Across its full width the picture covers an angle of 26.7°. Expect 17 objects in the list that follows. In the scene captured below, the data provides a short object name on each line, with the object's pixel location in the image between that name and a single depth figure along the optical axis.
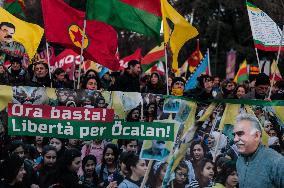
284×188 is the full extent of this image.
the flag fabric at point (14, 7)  10.58
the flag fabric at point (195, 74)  10.55
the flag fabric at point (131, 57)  14.16
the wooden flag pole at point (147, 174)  6.52
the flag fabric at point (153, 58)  13.41
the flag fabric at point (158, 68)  15.18
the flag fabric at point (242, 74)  14.94
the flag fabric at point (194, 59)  14.98
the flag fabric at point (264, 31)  8.83
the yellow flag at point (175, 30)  7.40
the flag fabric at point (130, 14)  7.03
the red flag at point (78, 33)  7.19
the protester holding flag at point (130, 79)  8.86
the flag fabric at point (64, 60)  13.22
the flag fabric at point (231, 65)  22.38
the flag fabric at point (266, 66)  15.27
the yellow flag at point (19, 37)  8.78
